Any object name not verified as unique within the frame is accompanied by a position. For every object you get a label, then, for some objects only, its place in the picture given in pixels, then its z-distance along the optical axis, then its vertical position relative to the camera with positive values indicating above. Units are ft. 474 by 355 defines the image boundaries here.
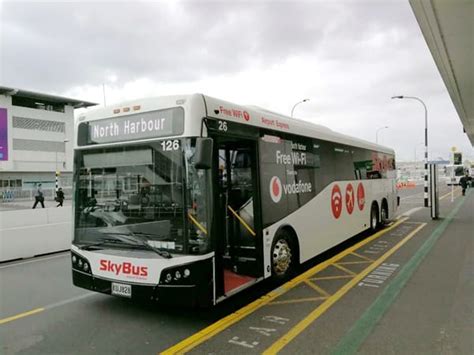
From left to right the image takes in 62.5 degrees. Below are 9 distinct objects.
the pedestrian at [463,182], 107.34 -0.97
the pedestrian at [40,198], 83.25 -2.28
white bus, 15.55 -0.71
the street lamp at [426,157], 64.19 +4.51
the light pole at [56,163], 216.82 +13.56
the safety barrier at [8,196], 137.60 -2.79
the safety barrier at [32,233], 30.91 -3.80
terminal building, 203.62 +26.94
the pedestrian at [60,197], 79.05 -2.04
